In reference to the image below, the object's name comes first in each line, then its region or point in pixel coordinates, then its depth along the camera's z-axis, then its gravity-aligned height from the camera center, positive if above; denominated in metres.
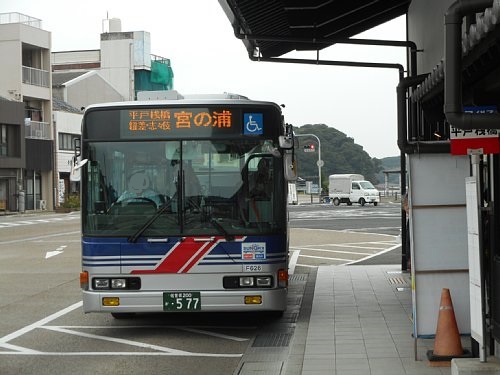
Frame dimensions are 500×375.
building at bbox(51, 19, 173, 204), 73.56 +12.83
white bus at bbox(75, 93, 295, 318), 9.78 -0.16
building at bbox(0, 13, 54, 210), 55.56 +6.02
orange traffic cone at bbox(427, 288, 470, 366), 7.68 -1.42
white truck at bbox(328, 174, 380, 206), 64.94 +0.20
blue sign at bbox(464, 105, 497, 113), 6.42 +0.66
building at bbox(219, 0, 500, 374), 5.15 +0.15
